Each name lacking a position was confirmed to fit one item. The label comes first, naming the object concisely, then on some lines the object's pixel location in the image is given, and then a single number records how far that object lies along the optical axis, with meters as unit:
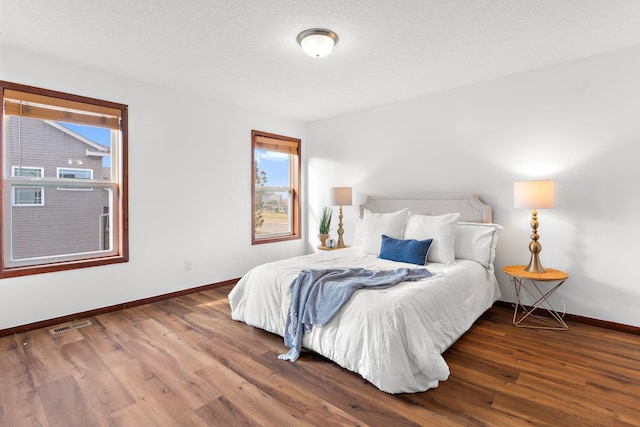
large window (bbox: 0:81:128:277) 2.96
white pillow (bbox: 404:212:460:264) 3.25
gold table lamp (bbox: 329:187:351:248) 4.63
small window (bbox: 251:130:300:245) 4.99
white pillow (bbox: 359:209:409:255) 3.69
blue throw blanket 2.33
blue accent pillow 3.20
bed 2.02
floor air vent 2.95
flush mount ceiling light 2.56
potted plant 4.95
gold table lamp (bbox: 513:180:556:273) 2.96
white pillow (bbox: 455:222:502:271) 3.32
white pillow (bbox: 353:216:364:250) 4.11
